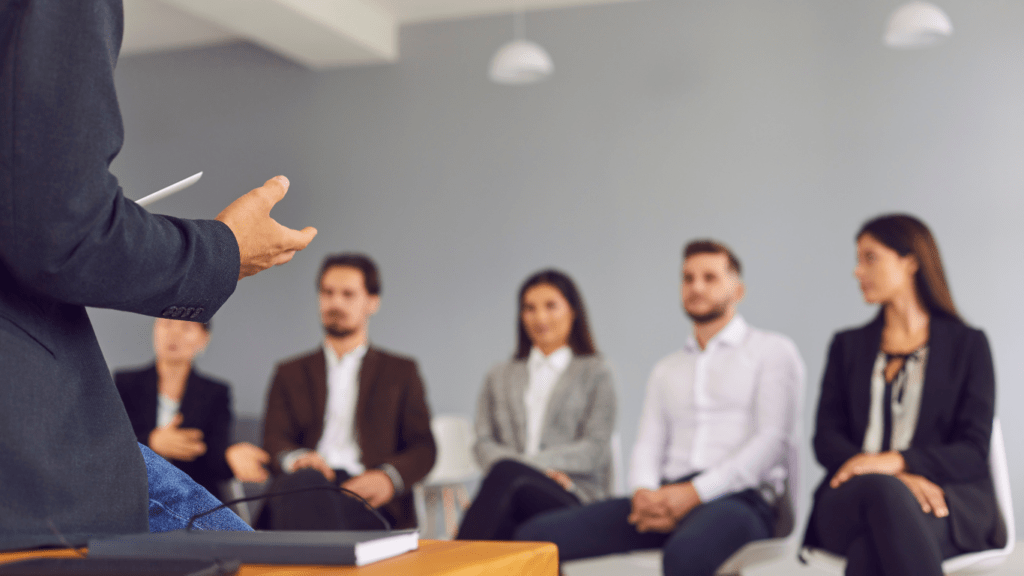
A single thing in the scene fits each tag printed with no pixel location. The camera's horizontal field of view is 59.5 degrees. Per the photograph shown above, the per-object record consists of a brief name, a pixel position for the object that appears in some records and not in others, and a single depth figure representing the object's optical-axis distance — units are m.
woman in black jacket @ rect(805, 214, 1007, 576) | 2.32
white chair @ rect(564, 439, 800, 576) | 2.69
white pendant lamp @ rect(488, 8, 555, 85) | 4.18
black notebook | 0.70
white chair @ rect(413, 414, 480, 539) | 4.09
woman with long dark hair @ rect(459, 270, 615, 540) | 2.94
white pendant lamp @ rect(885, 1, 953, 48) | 3.64
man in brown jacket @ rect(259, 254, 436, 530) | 3.29
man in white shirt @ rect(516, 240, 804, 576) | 2.69
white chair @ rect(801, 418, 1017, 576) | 2.39
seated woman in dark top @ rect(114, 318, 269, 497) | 3.64
